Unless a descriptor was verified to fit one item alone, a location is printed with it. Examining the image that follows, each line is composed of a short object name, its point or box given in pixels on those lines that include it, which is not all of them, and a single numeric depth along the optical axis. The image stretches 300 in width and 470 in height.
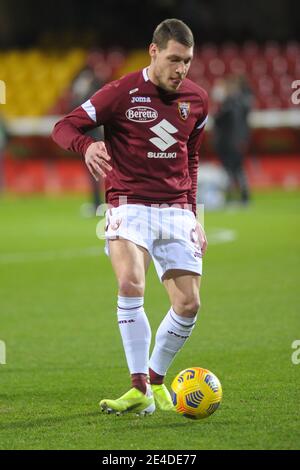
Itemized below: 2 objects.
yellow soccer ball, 11.72
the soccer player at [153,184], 12.19
